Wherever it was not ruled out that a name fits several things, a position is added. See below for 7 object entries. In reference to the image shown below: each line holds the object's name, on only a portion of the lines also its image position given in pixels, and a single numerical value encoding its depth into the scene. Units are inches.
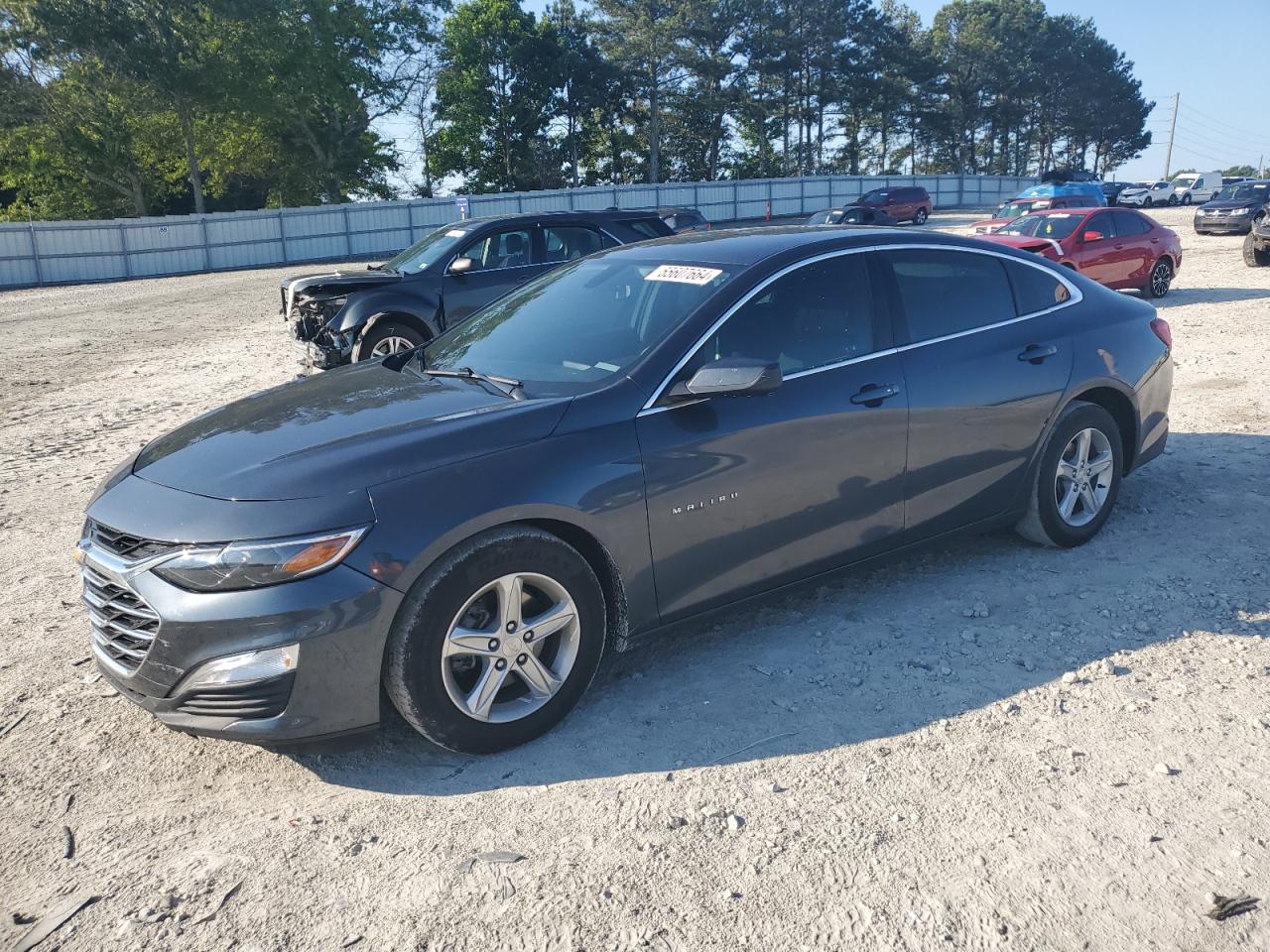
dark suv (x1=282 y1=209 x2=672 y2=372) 392.8
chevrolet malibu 122.2
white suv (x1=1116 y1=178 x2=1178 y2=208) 2165.4
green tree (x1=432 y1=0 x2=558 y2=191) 2111.2
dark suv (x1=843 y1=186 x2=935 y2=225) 1627.7
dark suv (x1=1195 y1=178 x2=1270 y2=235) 1126.4
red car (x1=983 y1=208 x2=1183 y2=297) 591.5
